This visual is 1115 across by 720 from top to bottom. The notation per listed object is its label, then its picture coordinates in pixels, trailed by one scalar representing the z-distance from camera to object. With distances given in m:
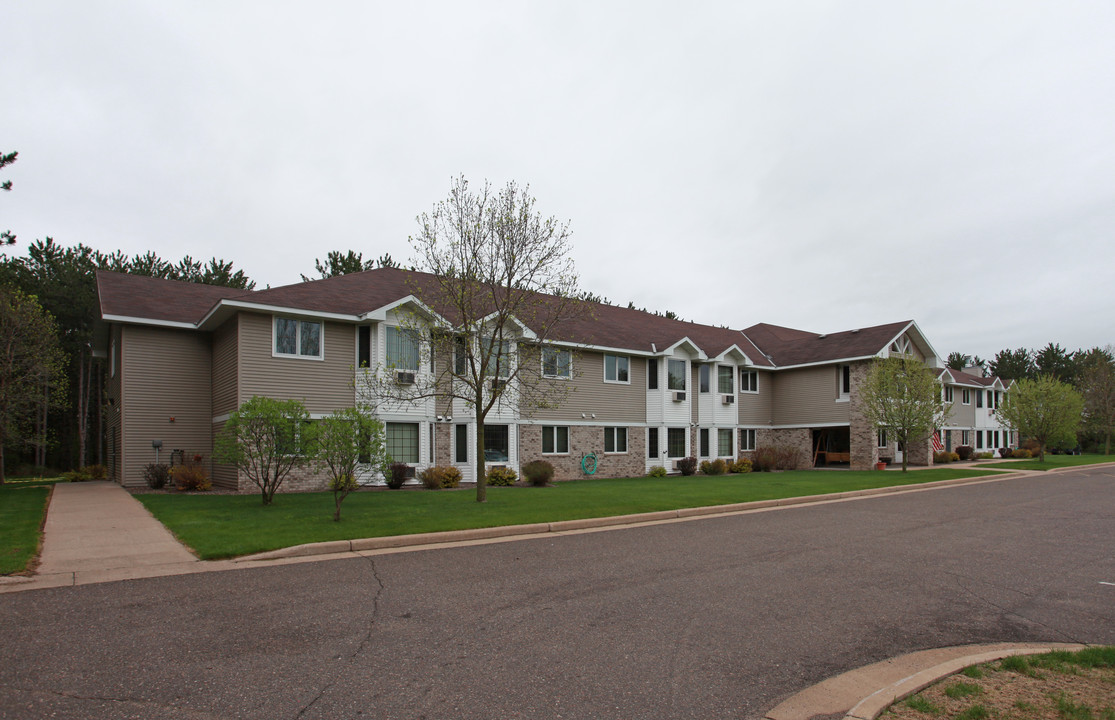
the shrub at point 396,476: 20.77
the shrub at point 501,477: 23.14
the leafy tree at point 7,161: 16.86
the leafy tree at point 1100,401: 53.44
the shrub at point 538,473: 22.98
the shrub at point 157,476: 19.77
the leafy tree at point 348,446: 13.07
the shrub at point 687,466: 29.89
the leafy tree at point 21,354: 23.81
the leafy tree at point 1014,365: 86.37
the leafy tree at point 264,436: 14.36
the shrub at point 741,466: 32.09
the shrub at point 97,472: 25.94
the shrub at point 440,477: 20.95
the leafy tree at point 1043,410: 36.34
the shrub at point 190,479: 19.28
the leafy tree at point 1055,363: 81.79
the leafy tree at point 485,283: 15.69
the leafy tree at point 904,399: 28.92
